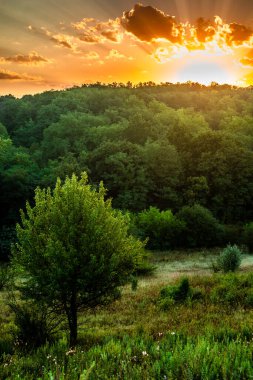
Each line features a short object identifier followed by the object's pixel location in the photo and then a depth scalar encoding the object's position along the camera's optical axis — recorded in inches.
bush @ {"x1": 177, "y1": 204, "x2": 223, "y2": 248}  1863.9
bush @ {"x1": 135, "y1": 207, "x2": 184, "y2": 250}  1844.2
